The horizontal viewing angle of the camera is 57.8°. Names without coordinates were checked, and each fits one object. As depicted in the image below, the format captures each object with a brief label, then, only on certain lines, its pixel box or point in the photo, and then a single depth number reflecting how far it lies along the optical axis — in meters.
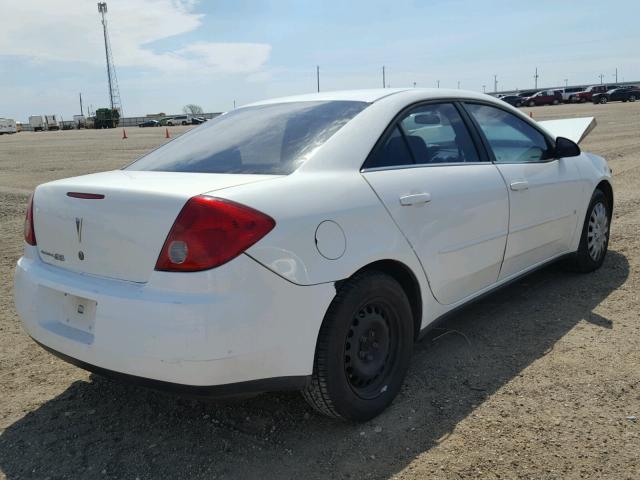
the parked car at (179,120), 79.19
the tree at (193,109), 131.88
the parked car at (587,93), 55.91
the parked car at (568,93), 58.81
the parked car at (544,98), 58.56
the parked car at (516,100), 60.11
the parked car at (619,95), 53.56
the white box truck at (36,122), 86.19
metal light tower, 86.50
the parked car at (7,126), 69.36
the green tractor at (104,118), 82.32
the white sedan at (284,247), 2.29
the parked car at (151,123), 83.96
